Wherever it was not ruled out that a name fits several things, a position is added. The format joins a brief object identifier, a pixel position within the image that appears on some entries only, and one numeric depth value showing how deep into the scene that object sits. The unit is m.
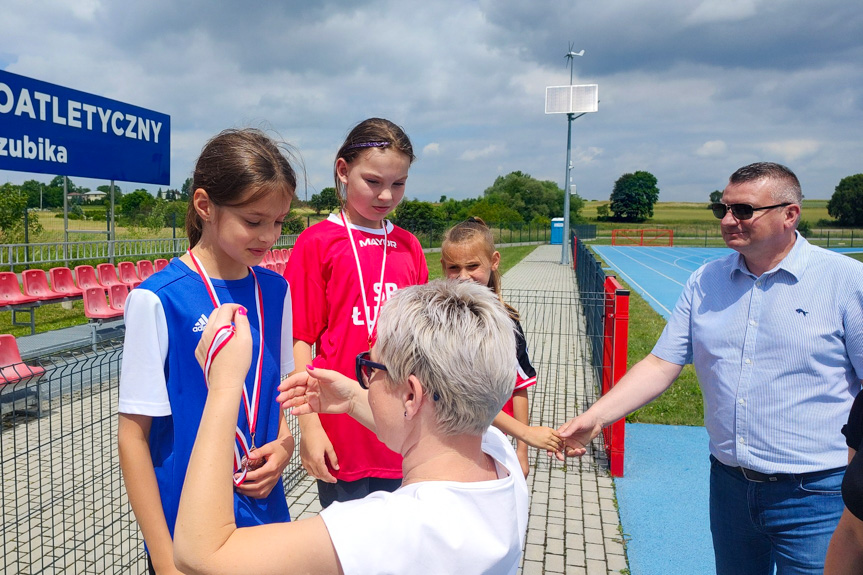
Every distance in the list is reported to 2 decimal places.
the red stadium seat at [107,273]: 12.70
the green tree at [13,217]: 17.73
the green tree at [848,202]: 83.62
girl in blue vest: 1.55
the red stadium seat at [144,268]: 13.70
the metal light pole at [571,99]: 34.88
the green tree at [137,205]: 24.72
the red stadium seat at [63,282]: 11.95
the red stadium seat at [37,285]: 11.41
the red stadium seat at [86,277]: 12.20
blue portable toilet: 56.38
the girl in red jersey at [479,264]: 3.04
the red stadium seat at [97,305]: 9.80
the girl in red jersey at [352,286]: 2.33
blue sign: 11.34
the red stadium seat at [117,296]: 10.58
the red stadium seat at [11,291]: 10.82
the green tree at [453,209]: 64.86
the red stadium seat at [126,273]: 13.48
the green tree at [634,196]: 109.56
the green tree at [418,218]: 46.16
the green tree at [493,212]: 66.69
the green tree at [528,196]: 97.06
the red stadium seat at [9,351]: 6.30
